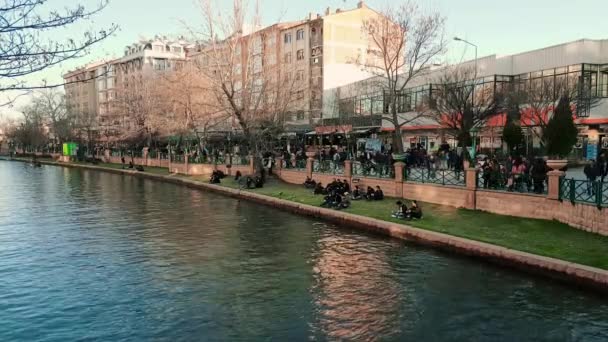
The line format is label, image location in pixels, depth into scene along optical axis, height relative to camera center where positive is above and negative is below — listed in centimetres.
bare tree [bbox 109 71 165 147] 5097 +416
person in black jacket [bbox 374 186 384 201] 2376 -206
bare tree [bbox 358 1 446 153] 2957 +599
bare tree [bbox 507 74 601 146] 3198 +302
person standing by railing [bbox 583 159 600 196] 1843 -79
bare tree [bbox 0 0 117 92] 733 +132
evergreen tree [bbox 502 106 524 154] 3009 +70
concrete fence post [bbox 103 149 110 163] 7018 -107
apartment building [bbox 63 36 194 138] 6062 +1189
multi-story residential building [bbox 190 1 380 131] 5862 +1162
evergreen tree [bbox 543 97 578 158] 2602 +80
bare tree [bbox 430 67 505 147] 2994 +241
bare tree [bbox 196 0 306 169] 3412 +435
